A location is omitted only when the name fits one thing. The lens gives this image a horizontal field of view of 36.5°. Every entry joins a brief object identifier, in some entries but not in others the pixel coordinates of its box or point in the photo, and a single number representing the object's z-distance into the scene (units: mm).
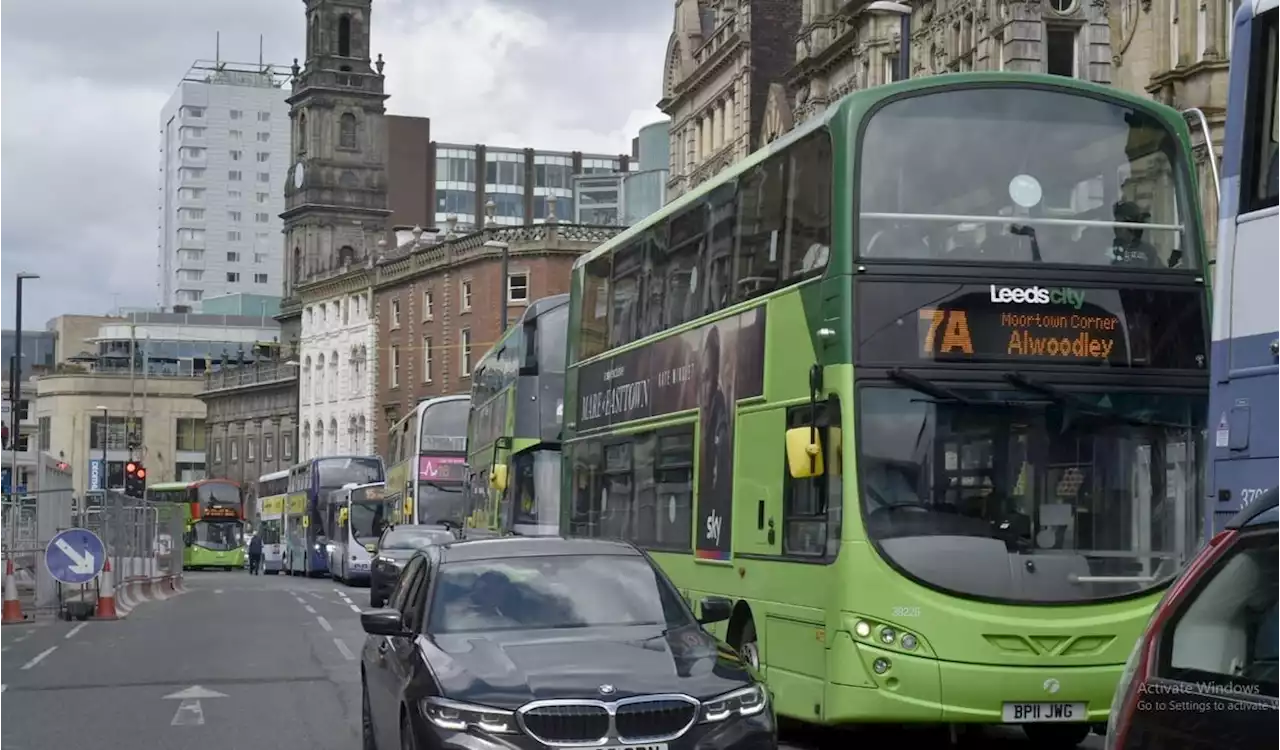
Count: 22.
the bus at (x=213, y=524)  81562
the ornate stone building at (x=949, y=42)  38250
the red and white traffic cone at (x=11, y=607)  31312
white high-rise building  172375
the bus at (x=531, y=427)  26781
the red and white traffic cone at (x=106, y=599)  33000
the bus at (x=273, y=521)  78312
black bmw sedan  9156
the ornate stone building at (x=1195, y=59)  29547
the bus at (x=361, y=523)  58312
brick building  84250
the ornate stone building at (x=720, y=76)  58750
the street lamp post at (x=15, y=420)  32906
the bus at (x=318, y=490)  65125
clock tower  117625
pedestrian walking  79562
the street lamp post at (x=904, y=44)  27344
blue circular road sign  30484
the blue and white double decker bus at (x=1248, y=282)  10141
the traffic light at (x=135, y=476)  50156
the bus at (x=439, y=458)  48344
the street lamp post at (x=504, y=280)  59344
